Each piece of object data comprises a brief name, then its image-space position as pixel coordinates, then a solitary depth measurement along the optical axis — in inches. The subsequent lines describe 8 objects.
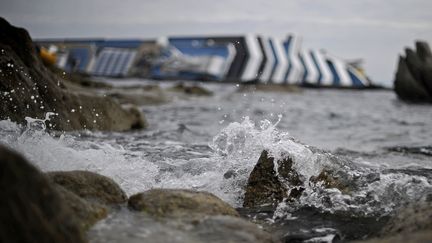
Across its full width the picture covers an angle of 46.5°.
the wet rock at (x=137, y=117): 285.3
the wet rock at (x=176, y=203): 90.9
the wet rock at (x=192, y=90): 770.9
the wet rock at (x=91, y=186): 93.0
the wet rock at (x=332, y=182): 129.0
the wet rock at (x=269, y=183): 122.0
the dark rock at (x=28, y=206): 58.5
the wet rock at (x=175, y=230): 79.4
